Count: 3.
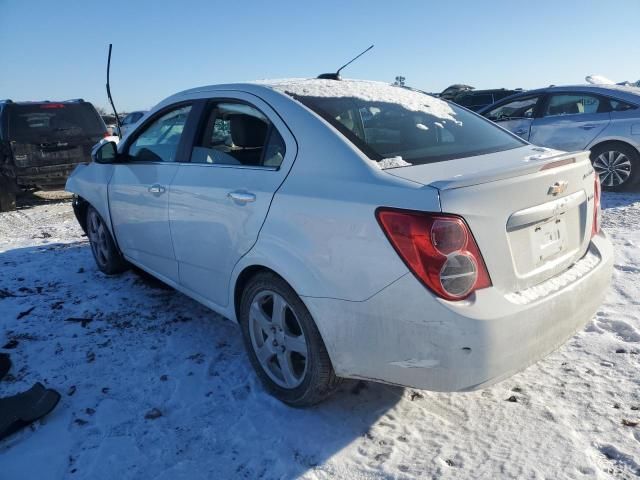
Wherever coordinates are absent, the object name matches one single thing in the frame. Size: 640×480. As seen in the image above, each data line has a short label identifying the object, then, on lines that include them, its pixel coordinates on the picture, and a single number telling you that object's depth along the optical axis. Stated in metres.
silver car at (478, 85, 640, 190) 6.98
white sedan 1.93
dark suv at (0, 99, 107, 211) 8.26
